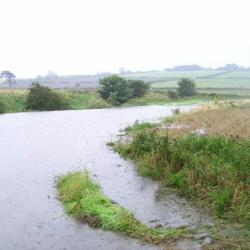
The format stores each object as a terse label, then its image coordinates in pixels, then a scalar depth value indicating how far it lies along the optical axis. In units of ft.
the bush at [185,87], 224.80
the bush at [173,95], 217.24
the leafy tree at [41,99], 160.97
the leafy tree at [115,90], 182.32
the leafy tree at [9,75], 358.72
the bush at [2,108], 157.26
